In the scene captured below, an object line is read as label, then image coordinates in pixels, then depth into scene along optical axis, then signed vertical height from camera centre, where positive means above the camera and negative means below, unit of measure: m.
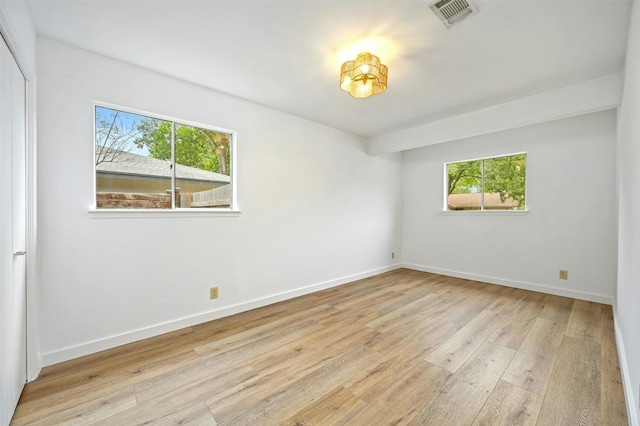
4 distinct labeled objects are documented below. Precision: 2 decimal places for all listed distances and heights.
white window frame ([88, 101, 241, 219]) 2.22 +0.08
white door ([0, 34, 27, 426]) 1.39 -0.12
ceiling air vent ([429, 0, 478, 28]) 1.68 +1.31
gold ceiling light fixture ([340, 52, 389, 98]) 2.07 +1.11
